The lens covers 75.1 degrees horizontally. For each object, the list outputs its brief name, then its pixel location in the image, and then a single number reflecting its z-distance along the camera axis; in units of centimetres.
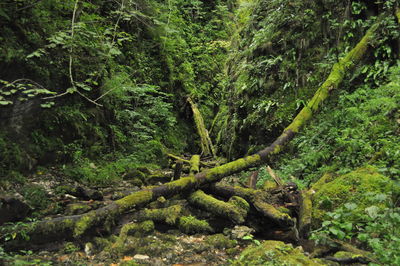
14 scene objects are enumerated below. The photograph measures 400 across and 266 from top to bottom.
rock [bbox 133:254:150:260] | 383
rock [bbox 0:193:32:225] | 401
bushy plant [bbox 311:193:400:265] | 240
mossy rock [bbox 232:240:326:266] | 300
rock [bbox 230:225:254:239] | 451
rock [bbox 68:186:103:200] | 581
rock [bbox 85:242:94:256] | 390
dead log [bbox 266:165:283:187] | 587
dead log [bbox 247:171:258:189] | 639
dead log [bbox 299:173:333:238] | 418
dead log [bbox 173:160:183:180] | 667
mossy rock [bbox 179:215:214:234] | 483
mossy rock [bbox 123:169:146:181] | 819
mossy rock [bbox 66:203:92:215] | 487
